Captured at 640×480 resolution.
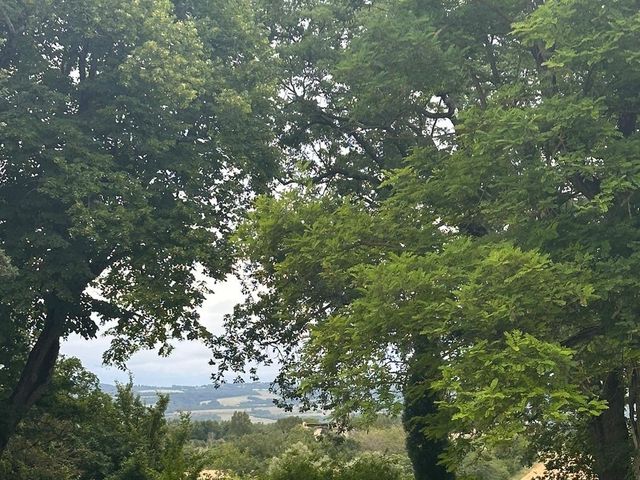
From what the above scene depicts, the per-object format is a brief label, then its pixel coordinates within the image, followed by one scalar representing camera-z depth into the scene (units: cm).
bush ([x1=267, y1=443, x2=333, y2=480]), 1479
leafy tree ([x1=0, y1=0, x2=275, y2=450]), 1556
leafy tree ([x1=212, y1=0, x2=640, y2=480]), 953
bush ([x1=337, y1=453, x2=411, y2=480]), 1492
